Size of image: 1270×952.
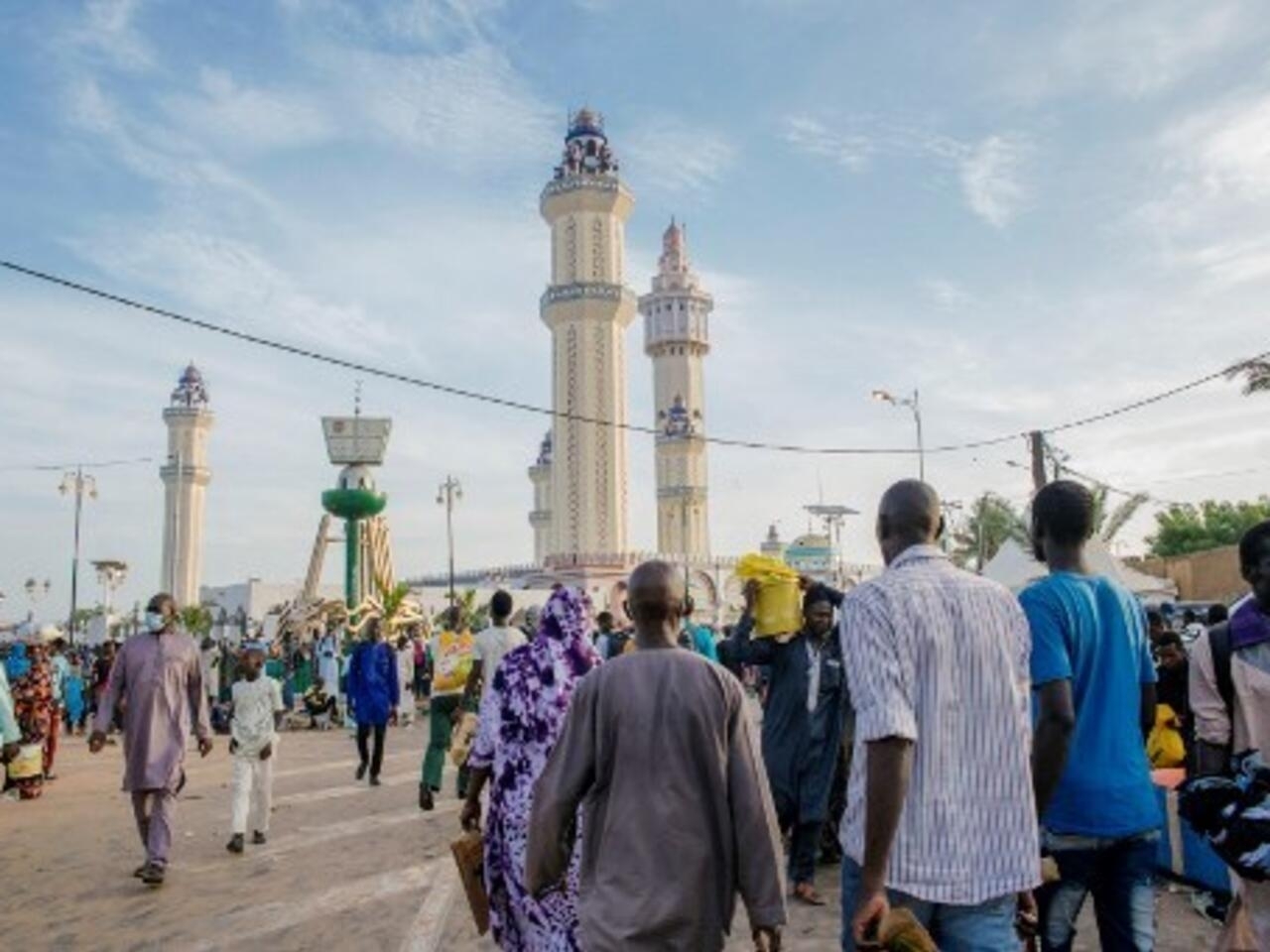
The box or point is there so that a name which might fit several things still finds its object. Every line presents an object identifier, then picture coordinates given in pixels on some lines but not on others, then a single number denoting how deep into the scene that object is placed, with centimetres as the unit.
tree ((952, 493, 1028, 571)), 4447
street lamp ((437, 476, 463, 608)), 5297
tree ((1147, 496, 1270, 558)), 4381
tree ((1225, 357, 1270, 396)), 1933
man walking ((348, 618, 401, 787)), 1041
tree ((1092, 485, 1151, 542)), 3516
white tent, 1354
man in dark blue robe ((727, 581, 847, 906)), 610
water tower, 3784
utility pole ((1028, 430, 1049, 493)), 1989
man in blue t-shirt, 296
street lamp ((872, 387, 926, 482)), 2970
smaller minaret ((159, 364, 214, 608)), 8375
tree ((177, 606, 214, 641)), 4425
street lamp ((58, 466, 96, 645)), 4016
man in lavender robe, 679
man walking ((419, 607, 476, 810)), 915
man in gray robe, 280
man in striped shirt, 240
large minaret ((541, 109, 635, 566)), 5394
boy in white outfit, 779
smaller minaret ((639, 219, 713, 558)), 6475
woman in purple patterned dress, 404
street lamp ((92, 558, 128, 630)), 4888
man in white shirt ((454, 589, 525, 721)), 754
